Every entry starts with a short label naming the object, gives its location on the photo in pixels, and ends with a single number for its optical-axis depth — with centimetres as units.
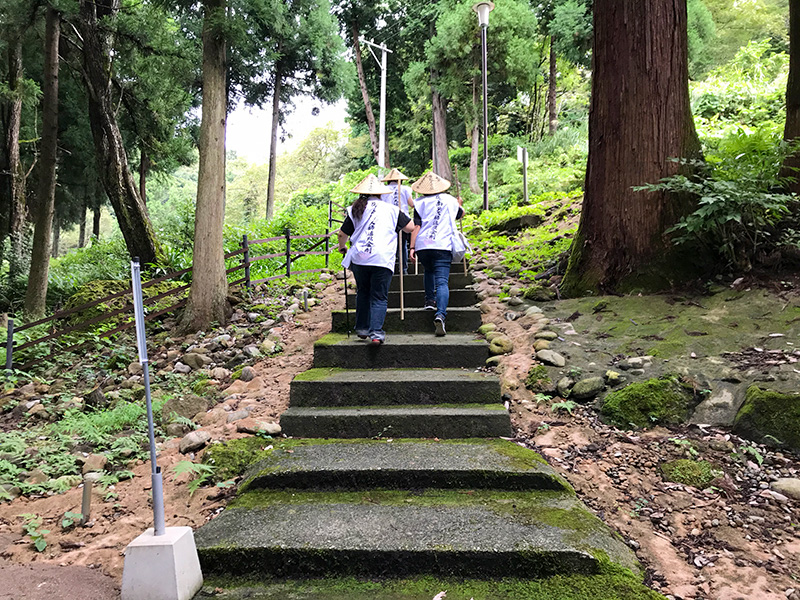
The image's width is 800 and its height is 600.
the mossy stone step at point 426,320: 580
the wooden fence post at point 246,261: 881
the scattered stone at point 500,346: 519
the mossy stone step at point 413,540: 257
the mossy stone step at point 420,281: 686
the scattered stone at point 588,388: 423
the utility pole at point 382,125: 2035
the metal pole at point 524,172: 1219
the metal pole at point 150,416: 242
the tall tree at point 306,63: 1898
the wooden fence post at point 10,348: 736
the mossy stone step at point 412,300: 640
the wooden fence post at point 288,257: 995
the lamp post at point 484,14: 1213
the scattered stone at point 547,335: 512
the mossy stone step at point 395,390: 432
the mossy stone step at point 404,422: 398
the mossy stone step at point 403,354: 499
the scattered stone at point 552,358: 470
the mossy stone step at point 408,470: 327
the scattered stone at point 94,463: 388
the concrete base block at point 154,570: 233
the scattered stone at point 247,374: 547
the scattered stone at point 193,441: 399
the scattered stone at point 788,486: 293
